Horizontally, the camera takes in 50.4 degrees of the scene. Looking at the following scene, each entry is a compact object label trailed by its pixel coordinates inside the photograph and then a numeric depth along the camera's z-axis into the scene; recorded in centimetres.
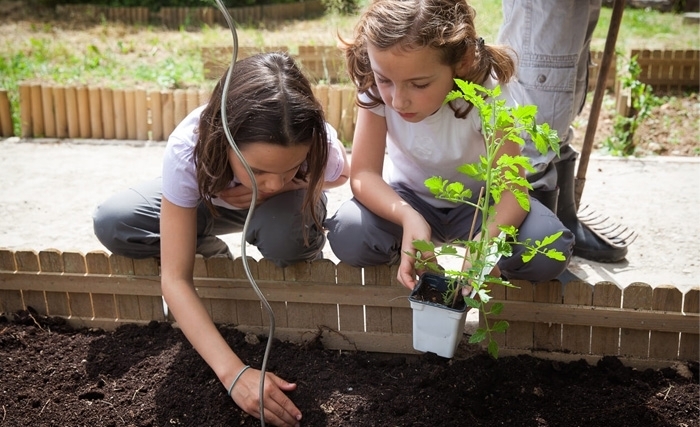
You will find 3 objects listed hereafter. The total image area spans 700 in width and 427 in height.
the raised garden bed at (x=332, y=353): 197
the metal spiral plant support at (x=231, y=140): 143
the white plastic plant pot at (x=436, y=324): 178
